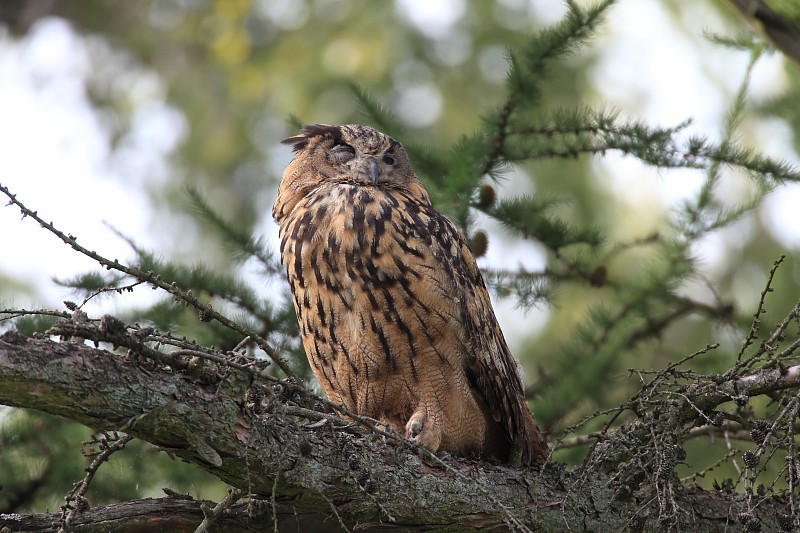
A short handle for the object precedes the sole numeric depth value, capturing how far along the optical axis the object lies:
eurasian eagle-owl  20.74
